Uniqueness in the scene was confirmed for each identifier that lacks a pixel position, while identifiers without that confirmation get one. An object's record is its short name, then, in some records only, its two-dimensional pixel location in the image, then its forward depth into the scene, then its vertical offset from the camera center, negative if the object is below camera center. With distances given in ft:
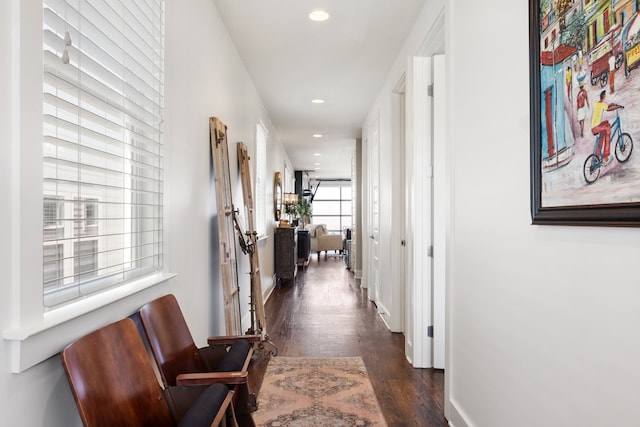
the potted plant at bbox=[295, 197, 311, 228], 35.01 +0.15
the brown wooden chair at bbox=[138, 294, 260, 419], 5.18 -2.04
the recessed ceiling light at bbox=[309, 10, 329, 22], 9.61 +4.53
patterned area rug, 7.64 -3.81
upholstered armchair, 39.17 -2.76
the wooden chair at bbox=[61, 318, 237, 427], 3.64 -1.73
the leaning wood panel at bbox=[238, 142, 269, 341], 11.78 -1.03
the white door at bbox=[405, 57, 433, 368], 10.19 +0.09
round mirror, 23.14 +0.89
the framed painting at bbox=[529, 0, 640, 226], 3.16 +0.86
